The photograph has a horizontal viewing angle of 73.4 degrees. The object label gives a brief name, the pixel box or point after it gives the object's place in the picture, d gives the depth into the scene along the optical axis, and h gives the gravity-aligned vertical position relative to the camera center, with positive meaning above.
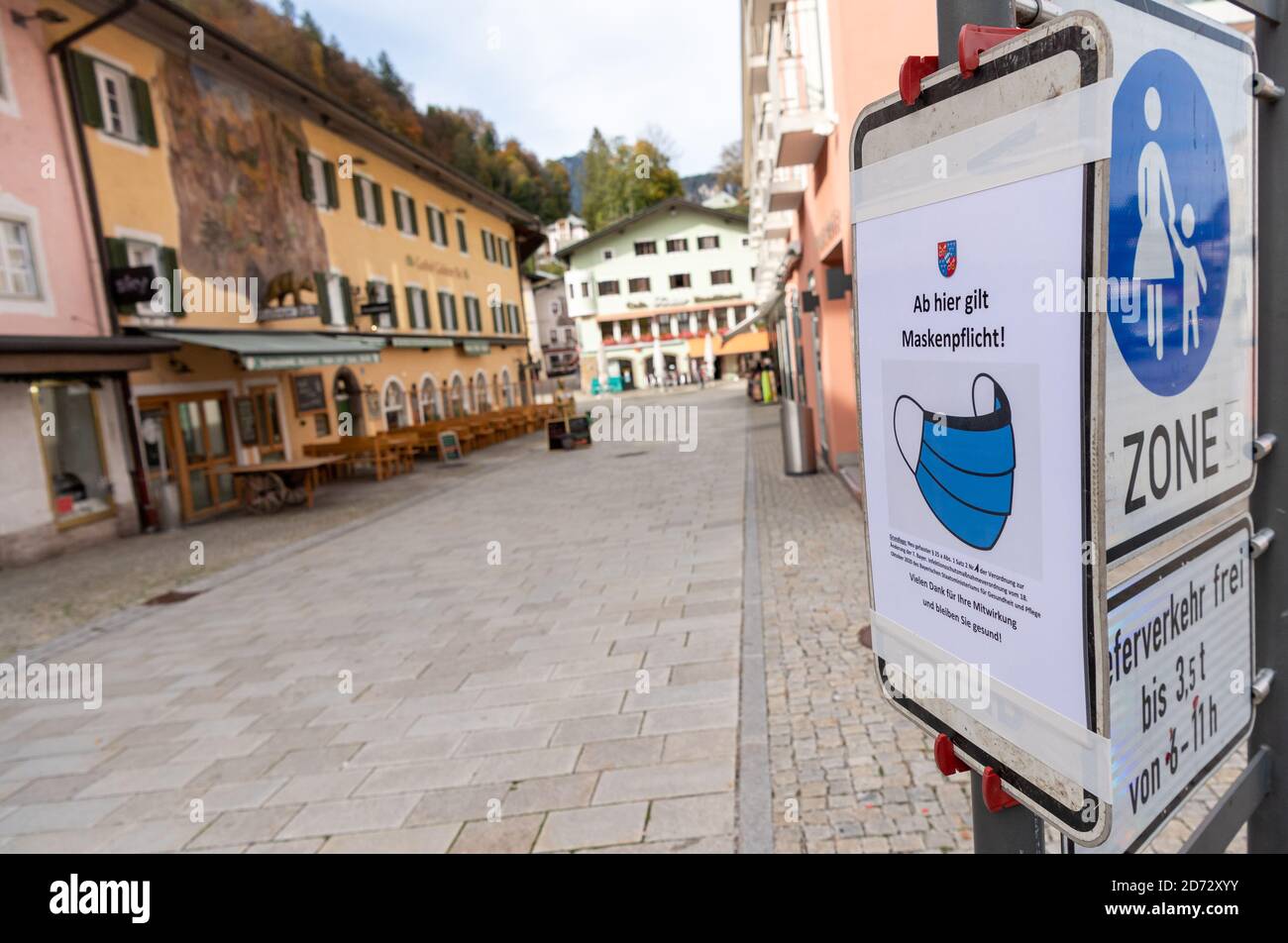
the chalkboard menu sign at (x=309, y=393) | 19.58 -0.10
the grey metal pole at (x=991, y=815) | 1.48 -0.94
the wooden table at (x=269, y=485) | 15.17 -1.66
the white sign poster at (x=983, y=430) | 1.32 -0.17
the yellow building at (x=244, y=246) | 14.61 +3.15
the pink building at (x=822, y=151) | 9.00 +2.61
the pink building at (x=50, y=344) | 12.29 +0.93
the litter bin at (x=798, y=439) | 13.23 -1.43
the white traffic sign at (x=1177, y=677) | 1.60 -0.74
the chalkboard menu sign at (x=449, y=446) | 21.88 -1.76
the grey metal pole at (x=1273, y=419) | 1.91 -0.26
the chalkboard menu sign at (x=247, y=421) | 17.34 -0.54
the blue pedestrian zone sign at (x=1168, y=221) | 1.42 +0.16
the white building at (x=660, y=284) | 53.59 +4.53
